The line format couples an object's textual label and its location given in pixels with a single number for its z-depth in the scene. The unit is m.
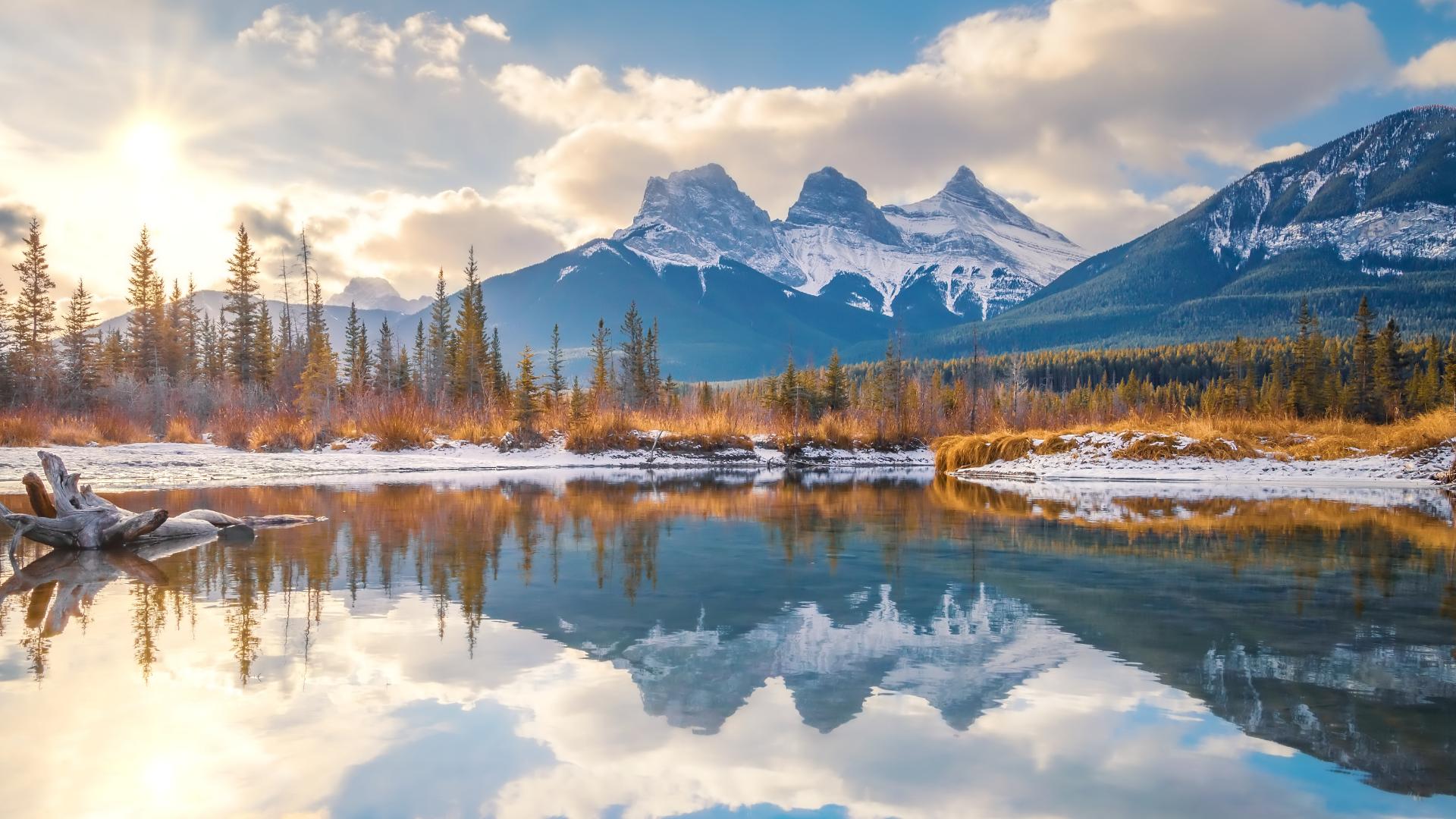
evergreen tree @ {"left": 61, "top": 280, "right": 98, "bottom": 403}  38.72
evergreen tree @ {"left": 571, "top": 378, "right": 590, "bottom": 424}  35.69
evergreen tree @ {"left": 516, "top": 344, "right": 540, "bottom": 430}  35.12
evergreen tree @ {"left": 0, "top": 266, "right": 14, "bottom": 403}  35.94
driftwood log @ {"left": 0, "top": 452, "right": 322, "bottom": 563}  9.19
